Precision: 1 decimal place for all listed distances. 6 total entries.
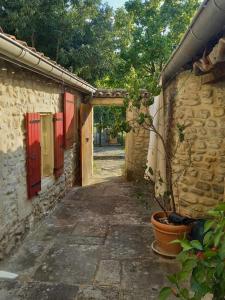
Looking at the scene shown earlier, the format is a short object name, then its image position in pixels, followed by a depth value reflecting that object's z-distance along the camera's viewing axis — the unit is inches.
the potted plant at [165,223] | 127.2
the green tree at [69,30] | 321.9
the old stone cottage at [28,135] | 125.9
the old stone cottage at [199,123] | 120.5
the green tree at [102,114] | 541.4
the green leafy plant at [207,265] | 40.7
